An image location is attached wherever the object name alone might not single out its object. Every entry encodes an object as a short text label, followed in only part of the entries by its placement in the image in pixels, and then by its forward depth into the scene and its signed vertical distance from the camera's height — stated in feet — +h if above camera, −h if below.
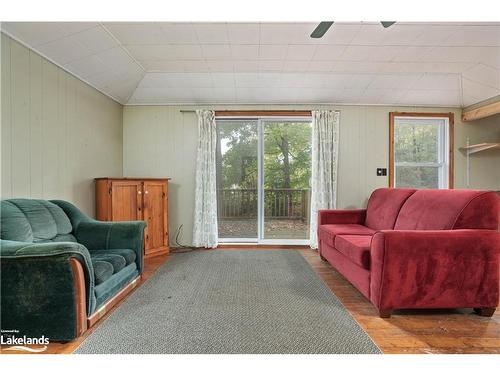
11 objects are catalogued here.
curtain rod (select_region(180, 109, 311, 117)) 13.51 +3.67
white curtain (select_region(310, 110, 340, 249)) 13.28 +1.14
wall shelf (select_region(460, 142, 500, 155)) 12.37 +1.77
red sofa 6.41 -1.88
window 13.84 +1.67
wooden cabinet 10.66 -0.71
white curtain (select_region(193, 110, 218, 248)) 13.26 +0.21
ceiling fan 6.81 +4.12
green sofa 5.23 -1.89
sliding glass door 13.92 +0.66
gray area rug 5.39 -3.15
